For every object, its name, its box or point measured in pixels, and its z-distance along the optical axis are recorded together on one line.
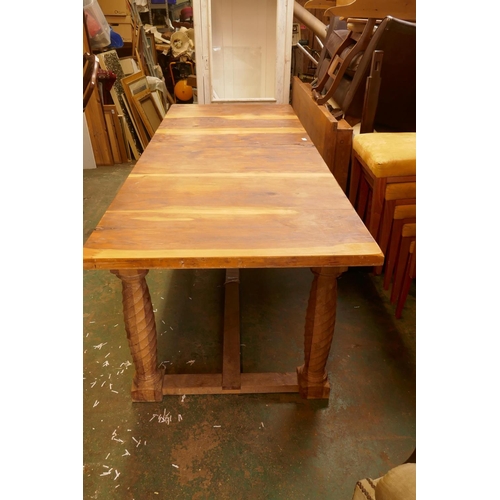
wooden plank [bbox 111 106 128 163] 3.90
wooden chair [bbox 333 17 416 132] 1.98
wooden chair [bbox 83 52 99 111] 2.30
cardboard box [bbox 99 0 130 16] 4.30
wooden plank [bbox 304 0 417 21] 2.00
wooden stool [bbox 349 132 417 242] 1.77
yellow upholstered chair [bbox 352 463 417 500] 0.65
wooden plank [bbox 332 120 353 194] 2.09
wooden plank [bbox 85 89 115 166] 3.73
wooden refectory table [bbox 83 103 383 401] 1.09
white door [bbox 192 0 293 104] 2.99
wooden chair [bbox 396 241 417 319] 1.89
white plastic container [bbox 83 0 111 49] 3.59
